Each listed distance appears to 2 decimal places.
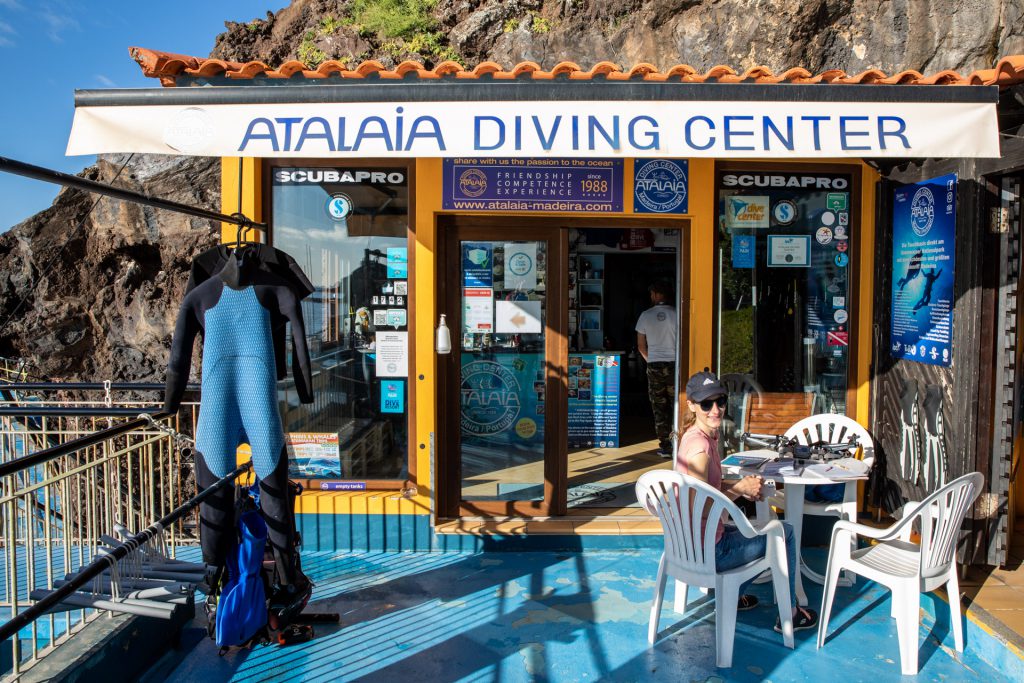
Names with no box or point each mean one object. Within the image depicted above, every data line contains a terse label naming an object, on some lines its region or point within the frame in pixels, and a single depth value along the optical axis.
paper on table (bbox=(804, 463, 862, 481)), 4.12
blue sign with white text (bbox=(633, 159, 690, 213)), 5.38
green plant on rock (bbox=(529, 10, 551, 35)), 9.59
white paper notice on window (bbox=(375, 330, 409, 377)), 5.46
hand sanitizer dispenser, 5.25
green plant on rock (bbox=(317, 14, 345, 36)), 10.55
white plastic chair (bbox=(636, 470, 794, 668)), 3.60
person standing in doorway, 7.61
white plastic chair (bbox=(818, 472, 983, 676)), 3.58
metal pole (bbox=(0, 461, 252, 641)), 2.38
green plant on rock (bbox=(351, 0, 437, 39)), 9.94
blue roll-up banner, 7.46
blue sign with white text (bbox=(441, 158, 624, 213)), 5.35
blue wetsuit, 3.64
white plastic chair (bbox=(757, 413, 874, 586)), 4.67
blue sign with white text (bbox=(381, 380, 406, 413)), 5.48
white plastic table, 4.11
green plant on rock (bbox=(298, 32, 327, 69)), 10.16
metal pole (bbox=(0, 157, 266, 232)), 2.47
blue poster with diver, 4.58
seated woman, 3.72
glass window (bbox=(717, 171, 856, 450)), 5.60
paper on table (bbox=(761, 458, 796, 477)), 4.22
